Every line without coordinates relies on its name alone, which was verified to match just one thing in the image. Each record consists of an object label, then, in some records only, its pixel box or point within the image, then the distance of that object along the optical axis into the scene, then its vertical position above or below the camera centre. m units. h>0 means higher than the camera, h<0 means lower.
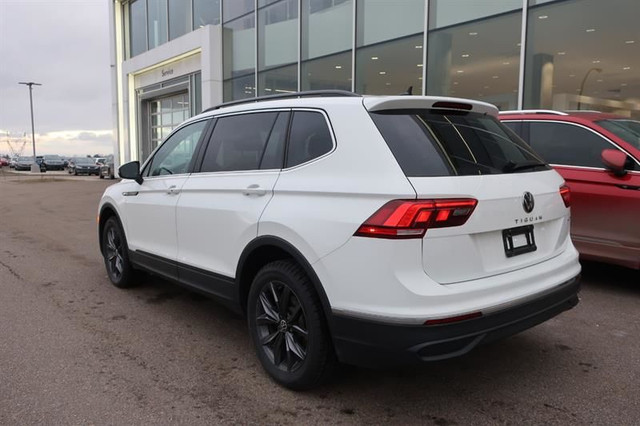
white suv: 2.75 -0.42
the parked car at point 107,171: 31.75 -0.89
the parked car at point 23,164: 51.50 -0.79
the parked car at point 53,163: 50.53 -0.66
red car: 5.23 -0.11
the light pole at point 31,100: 56.91 +6.00
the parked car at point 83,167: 39.91 -0.80
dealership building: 9.36 +2.55
